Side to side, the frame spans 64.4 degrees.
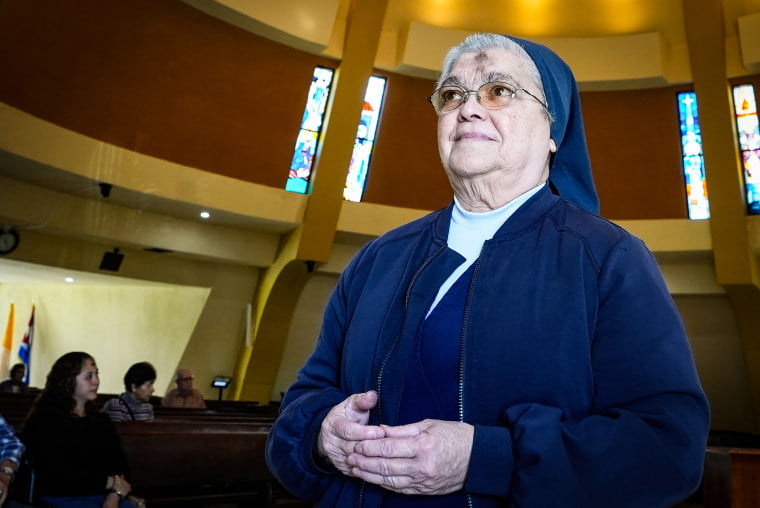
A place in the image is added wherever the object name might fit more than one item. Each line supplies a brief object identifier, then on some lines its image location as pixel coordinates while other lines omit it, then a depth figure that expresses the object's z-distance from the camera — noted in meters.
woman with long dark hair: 2.96
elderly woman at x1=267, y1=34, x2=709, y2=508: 0.81
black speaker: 8.30
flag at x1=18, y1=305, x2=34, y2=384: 10.52
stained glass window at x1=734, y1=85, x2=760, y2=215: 8.11
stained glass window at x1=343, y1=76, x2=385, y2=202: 9.01
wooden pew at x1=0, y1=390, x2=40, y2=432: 4.53
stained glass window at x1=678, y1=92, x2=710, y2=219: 8.48
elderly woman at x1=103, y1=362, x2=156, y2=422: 4.84
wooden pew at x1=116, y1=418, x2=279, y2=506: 4.09
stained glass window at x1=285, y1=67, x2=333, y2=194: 8.67
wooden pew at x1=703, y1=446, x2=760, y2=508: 3.19
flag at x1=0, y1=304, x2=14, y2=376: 10.83
